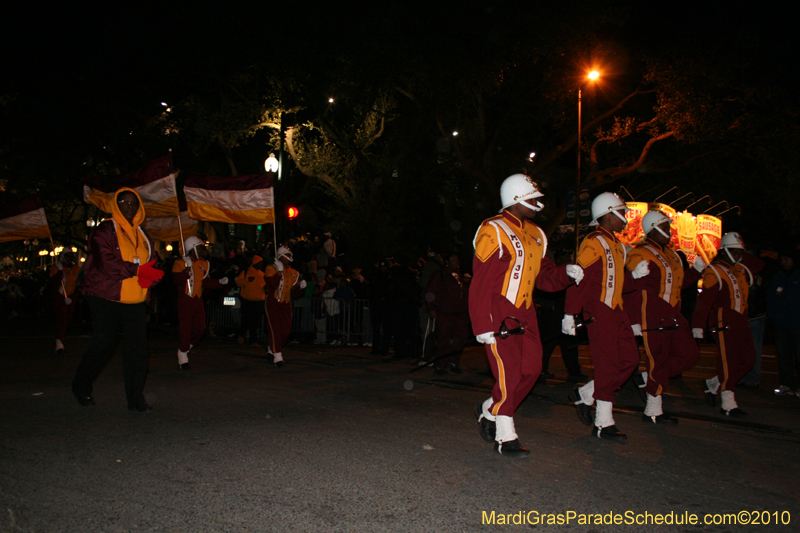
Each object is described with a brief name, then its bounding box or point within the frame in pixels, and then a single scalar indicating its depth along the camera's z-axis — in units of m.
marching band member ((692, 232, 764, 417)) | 6.83
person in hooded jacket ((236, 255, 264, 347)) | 13.02
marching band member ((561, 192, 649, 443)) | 5.47
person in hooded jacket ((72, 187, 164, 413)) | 6.18
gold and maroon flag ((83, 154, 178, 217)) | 11.33
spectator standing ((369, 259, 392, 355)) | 12.48
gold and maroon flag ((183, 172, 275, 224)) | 12.32
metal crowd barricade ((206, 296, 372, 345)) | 14.32
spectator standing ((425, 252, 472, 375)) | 10.62
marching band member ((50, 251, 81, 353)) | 12.32
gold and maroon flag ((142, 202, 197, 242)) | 18.09
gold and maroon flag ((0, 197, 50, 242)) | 12.58
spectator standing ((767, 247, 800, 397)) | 8.53
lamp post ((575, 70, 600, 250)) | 20.53
